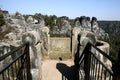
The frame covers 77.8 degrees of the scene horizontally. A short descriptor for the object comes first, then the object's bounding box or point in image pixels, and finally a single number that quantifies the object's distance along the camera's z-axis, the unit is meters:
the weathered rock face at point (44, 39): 3.39
